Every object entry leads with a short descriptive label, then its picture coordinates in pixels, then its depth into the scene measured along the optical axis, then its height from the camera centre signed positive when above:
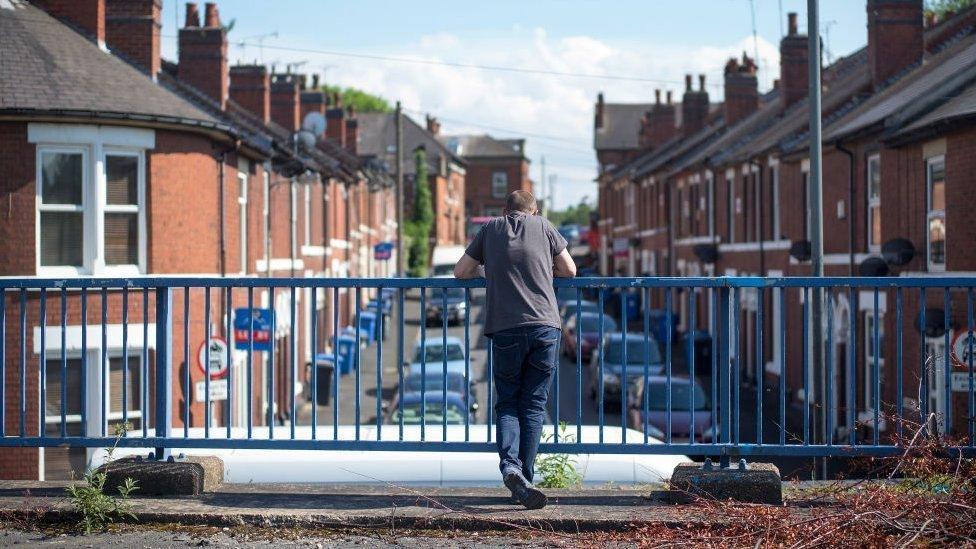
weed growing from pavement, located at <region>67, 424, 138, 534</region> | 6.35 -1.08
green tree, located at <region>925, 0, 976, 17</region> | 61.38 +14.45
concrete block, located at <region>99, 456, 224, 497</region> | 6.98 -1.03
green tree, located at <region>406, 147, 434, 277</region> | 84.00 +5.09
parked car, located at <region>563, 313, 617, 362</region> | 40.38 -1.43
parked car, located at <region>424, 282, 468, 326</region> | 52.44 -0.77
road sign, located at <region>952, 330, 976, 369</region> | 6.69 -0.54
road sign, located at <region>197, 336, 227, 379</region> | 18.31 -0.98
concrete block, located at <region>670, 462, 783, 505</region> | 6.72 -1.05
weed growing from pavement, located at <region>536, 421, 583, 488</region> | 8.31 -1.22
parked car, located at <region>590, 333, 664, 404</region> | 29.52 -1.76
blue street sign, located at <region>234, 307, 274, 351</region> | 19.78 -0.60
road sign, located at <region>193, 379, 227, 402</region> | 19.09 -1.48
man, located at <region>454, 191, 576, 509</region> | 6.83 -0.20
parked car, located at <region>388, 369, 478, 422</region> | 22.79 -1.79
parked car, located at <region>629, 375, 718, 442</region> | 20.80 -2.07
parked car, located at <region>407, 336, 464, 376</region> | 28.05 -1.58
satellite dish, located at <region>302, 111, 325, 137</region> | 36.97 +5.13
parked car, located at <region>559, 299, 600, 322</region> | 48.98 -0.70
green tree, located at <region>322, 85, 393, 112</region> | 113.69 +18.06
